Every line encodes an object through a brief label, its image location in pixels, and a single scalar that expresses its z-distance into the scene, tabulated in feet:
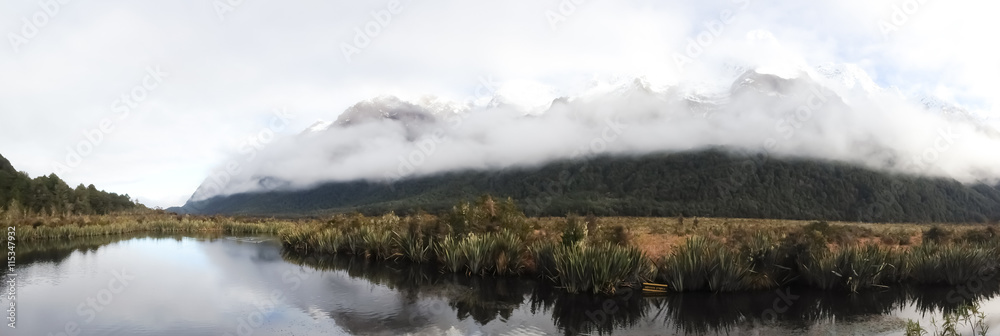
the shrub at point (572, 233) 63.57
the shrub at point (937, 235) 89.04
